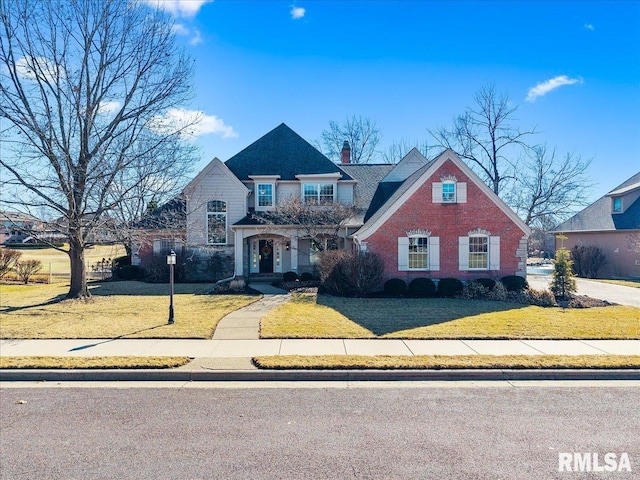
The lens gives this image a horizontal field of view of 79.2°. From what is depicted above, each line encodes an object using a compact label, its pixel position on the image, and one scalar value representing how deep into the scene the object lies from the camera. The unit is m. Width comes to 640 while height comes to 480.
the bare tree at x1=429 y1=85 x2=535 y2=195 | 35.28
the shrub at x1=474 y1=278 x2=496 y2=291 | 16.48
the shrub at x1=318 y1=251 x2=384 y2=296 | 15.91
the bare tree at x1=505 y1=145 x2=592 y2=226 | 34.78
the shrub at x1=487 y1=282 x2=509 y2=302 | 15.40
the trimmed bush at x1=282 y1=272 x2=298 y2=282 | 21.28
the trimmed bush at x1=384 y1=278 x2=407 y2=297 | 16.41
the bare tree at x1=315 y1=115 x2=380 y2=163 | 47.22
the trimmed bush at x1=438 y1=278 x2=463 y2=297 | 16.22
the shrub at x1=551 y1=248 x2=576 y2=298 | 15.23
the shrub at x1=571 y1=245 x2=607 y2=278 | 28.41
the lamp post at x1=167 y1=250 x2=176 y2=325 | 11.25
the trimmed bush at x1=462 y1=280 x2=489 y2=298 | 15.78
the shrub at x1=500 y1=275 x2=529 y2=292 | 16.67
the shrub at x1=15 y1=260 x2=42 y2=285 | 24.47
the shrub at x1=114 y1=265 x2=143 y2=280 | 23.89
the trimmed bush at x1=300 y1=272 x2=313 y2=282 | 21.53
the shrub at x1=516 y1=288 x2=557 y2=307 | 14.59
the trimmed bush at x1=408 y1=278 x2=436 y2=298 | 16.25
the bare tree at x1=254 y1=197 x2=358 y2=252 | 20.38
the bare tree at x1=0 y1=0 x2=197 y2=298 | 14.11
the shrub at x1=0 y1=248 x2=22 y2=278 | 24.27
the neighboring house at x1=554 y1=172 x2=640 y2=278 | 27.11
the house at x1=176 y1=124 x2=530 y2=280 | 17.53
